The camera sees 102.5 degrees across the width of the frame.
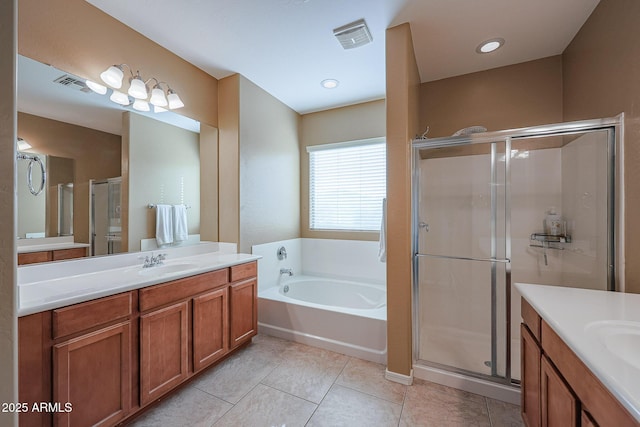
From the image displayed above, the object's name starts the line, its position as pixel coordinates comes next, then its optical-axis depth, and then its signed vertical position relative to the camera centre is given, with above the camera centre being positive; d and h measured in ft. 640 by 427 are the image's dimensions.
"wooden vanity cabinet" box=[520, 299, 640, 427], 2.33 -2.01
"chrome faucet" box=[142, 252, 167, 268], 6.40 -1.21
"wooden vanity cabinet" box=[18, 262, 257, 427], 3.62 -2.37
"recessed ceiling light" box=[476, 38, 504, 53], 6.53 +4.36
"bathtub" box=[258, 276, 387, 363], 6.92 -3.22
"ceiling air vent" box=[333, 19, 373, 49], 6.02 +4.39
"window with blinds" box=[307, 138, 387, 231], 10.23 +1.18
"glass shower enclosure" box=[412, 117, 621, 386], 5.74 -0.52
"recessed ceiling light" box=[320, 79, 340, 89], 8.69 +4.47
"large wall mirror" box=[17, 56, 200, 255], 5.02 +1.25
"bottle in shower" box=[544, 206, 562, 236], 6.66 -0.28
